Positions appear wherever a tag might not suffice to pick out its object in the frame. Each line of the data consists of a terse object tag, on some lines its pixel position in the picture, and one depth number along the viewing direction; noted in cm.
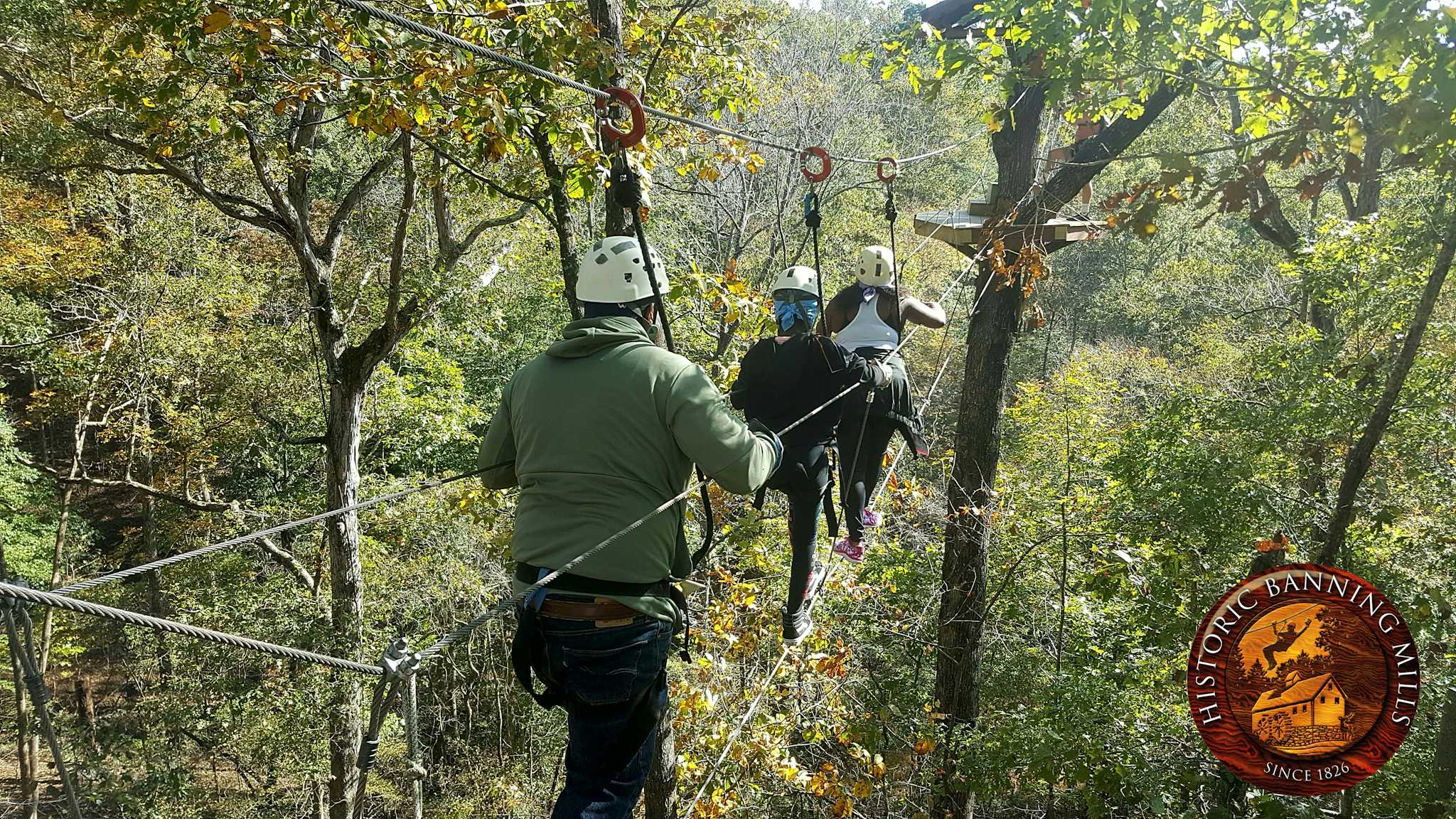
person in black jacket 407
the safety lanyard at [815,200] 395
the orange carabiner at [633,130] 282
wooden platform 645
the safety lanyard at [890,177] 457
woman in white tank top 467
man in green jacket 243
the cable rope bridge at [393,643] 157
